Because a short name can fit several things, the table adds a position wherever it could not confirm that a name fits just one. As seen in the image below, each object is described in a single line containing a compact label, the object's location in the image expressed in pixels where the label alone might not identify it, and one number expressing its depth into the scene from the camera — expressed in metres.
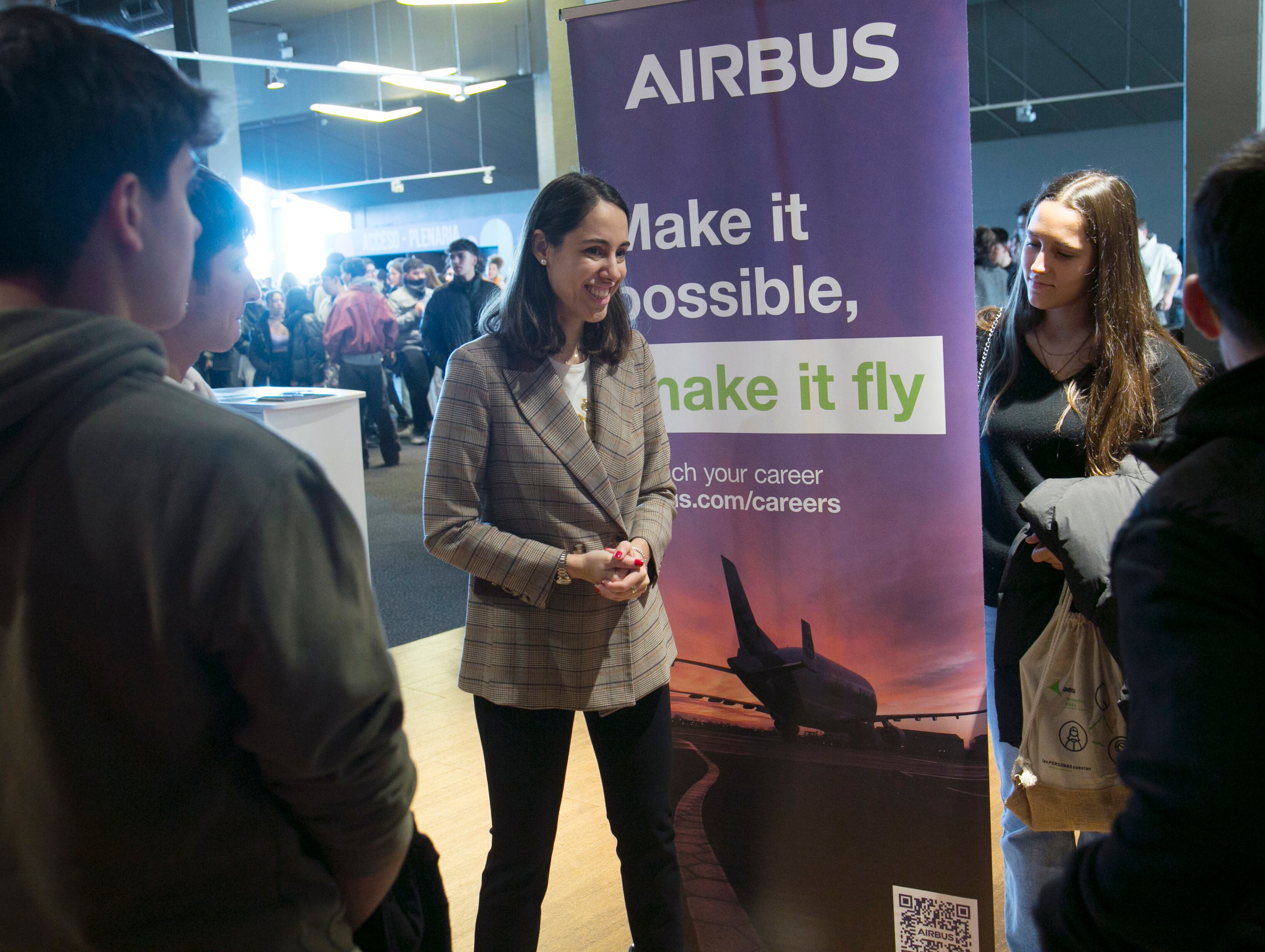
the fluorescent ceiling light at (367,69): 9.65
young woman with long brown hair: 1.91
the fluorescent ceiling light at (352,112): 13.35
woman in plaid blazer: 1.77
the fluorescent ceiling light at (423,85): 11.13
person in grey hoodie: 0.76
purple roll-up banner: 1.95
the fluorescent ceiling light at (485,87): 12.06
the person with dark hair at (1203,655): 0.76
